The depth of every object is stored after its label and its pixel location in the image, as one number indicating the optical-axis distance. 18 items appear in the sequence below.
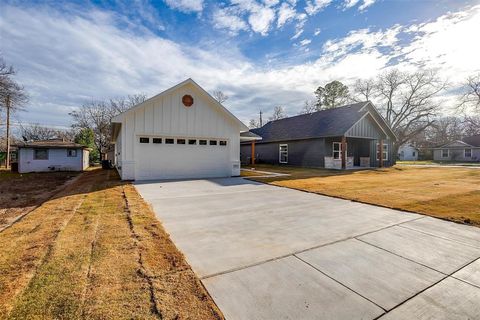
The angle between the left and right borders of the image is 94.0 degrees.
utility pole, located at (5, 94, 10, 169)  20.67
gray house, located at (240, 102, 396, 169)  17.98
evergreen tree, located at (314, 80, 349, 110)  34.59
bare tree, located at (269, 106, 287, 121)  46.53
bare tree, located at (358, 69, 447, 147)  30.58
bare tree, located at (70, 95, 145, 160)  32.25
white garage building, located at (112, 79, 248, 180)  10.90
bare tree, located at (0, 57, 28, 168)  18.30
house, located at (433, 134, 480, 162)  35.08
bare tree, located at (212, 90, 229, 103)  38.31
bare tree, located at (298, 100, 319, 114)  38.04
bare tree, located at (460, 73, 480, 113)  28.16
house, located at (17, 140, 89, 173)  17.48
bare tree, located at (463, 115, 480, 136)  30.76
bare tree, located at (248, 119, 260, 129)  48.64
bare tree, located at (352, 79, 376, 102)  36.16
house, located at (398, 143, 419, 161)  43.59
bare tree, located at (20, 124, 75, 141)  37.97
